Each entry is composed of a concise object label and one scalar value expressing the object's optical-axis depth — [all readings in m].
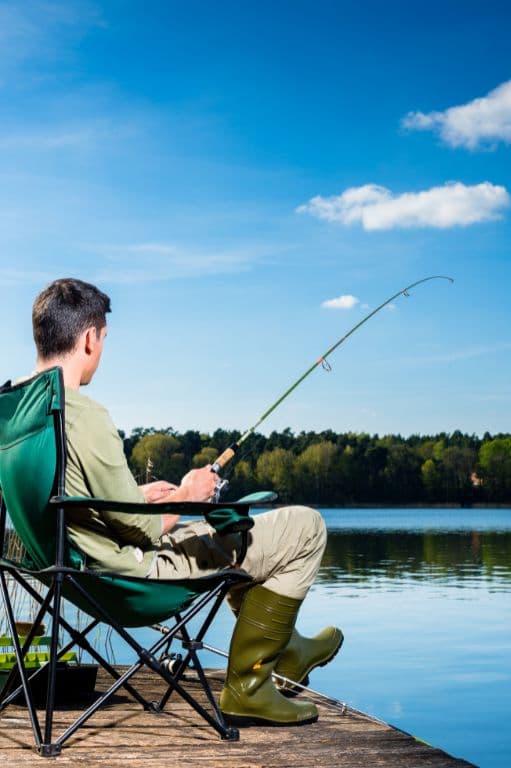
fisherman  2.84
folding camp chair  2.71
